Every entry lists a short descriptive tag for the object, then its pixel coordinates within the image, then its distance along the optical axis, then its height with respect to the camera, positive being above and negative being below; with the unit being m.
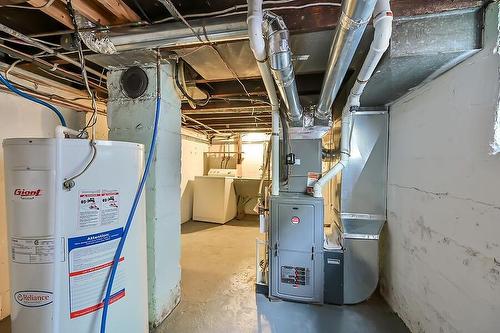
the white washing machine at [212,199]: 5.46 -0.89
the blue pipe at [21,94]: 1.08 +0.31
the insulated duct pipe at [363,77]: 1.03 +0.54
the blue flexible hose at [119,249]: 1.14 -0.45
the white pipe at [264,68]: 1.04 +0.58
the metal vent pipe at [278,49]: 1.22 +0.59
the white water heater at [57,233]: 1.04 -0.34
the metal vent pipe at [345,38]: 0.92 +0.59
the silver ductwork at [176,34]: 1.36 +0.76
